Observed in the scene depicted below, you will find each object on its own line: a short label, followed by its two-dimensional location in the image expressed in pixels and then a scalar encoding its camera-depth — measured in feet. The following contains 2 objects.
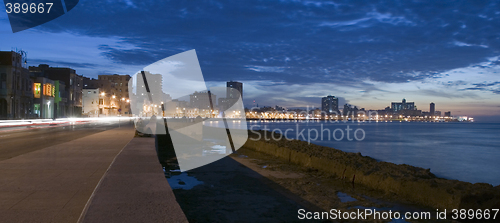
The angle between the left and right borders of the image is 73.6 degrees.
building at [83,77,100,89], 412.67
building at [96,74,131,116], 373.40
